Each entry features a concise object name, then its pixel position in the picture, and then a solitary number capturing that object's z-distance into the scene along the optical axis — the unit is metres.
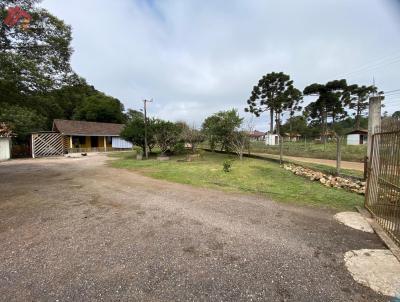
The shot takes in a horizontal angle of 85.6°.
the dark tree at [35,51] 6.66
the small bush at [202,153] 18.09
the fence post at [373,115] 5.40
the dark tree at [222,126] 16.22
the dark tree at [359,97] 30.41
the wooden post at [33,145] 19.56
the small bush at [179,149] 18.83
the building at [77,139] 20.55
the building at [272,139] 31.50
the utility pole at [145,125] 17.64
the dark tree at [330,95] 29.92
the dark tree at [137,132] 17.92
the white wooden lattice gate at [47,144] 19.94
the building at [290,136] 39.42
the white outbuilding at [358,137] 30.24
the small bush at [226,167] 10.03
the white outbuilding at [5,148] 17.09
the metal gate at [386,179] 3.63
